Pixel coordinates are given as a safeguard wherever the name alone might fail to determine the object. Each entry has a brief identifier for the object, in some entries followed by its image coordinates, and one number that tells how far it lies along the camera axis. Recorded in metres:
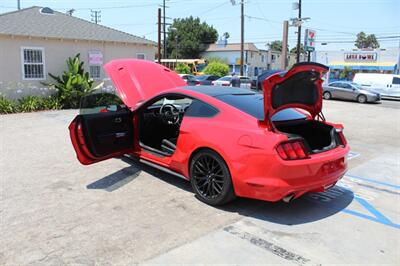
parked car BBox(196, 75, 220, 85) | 28.58
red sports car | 4.11
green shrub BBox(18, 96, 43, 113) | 14.04
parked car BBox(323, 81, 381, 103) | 22.62
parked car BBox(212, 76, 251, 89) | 27.81
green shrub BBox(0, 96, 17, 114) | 13.45
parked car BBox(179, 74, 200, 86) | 27.54
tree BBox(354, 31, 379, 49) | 108.38
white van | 26.80
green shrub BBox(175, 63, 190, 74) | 45.34
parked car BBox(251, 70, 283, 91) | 22.55
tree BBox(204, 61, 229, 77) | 42.22
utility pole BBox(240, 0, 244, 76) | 35.16
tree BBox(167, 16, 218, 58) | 69.69
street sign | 30.74
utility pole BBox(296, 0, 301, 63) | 28.93
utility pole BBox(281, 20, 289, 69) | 27.06
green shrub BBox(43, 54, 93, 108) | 15.05
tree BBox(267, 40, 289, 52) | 113.81
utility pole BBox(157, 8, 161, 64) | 28.62
